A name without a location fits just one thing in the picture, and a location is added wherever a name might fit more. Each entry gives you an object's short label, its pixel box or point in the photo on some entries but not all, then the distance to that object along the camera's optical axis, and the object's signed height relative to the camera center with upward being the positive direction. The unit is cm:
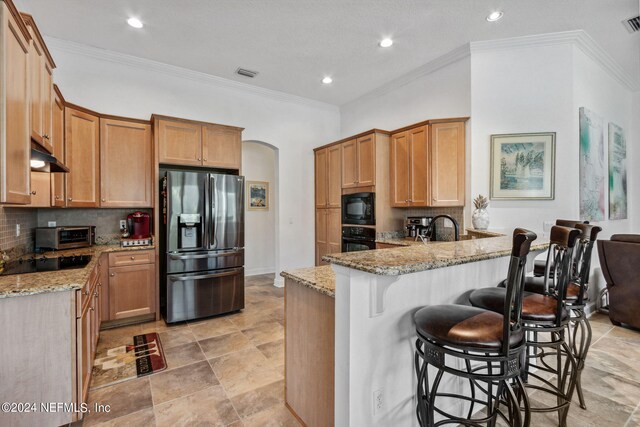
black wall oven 430 -38
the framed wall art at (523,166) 347 +52
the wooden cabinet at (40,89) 197 +87
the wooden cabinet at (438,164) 383 +60
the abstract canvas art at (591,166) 362 +55
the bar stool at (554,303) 152 -48
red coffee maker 370 -15
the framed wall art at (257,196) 627 +34
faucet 380 -16
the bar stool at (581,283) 180 -45
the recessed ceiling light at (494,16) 307 +196
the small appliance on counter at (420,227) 405 -20
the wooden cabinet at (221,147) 392 +85
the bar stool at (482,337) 117 -49
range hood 196 +37
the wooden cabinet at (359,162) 432 +74
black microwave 429 +5
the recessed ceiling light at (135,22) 313 +194
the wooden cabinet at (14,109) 152 +55
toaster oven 303 -24
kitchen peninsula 138 -56
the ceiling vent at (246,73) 430 +196
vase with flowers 348 -5
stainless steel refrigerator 352 -36
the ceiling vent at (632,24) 320 +197
